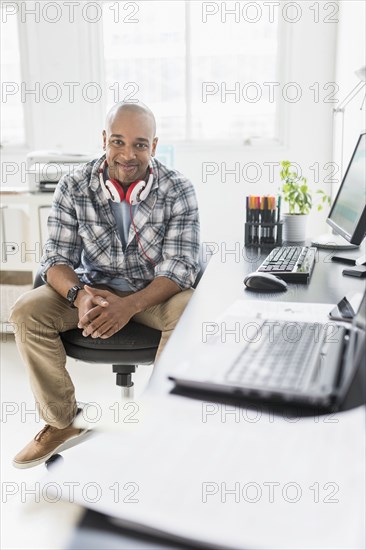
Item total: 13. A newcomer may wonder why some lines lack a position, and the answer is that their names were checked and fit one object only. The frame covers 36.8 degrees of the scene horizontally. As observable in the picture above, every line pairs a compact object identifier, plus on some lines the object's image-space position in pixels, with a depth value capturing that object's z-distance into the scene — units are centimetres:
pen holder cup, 192
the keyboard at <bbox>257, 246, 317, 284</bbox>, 140
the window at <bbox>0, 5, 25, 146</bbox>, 421
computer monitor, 153
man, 177
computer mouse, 128
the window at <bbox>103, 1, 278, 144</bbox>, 398
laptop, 71
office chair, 166
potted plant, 202
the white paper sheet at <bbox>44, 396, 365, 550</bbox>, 54
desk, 54
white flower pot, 201
